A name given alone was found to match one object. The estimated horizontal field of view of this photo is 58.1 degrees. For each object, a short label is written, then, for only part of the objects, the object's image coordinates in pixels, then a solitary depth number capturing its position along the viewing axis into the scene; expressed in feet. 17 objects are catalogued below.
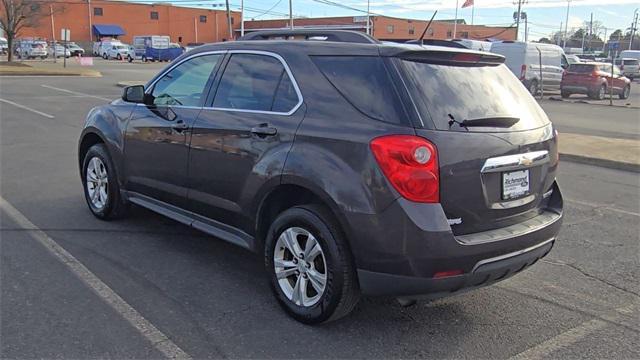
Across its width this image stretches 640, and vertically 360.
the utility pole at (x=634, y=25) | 312.66
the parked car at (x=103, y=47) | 227.81
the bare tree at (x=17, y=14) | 126.11
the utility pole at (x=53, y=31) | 259.39
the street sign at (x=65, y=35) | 118.42
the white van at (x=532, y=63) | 87.51
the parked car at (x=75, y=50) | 221.66
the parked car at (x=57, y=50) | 208.64
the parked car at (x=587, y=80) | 84.28
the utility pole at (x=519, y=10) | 190.65
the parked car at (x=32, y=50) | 192.34
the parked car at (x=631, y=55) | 187.52
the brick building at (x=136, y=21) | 263.70
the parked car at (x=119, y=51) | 221.76
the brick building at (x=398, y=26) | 260.13
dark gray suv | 10.43
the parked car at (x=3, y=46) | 225.97
